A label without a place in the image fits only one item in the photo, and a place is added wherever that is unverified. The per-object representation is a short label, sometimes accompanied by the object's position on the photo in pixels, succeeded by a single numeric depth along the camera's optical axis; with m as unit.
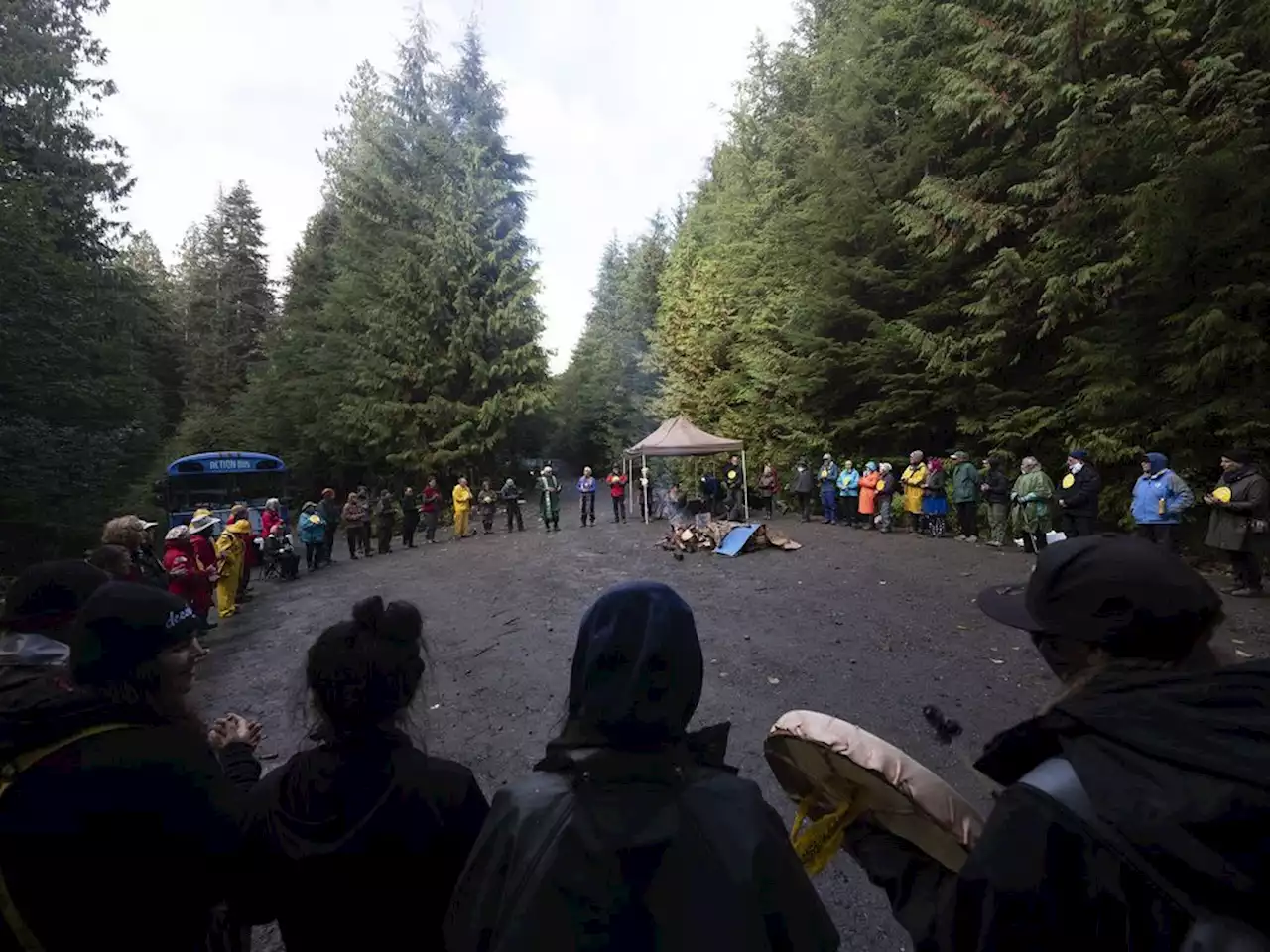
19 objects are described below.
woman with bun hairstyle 1.67
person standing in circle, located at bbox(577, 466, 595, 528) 21.12
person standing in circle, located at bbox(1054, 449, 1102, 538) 10.72
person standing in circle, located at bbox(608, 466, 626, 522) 22.19
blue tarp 14.24
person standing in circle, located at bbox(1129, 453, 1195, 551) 9.60
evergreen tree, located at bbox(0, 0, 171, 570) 15.00
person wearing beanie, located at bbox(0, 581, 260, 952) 1.59
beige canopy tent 19.86
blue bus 18.28
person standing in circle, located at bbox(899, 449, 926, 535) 16.08
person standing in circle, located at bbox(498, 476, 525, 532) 20.62
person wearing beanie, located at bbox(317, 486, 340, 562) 16.19
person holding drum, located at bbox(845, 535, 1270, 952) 0.97
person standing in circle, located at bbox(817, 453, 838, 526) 19.22
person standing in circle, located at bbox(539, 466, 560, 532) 20.02
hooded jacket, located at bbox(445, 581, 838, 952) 1.25
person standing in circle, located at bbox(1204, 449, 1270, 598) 8.62
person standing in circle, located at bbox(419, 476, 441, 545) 19.61
